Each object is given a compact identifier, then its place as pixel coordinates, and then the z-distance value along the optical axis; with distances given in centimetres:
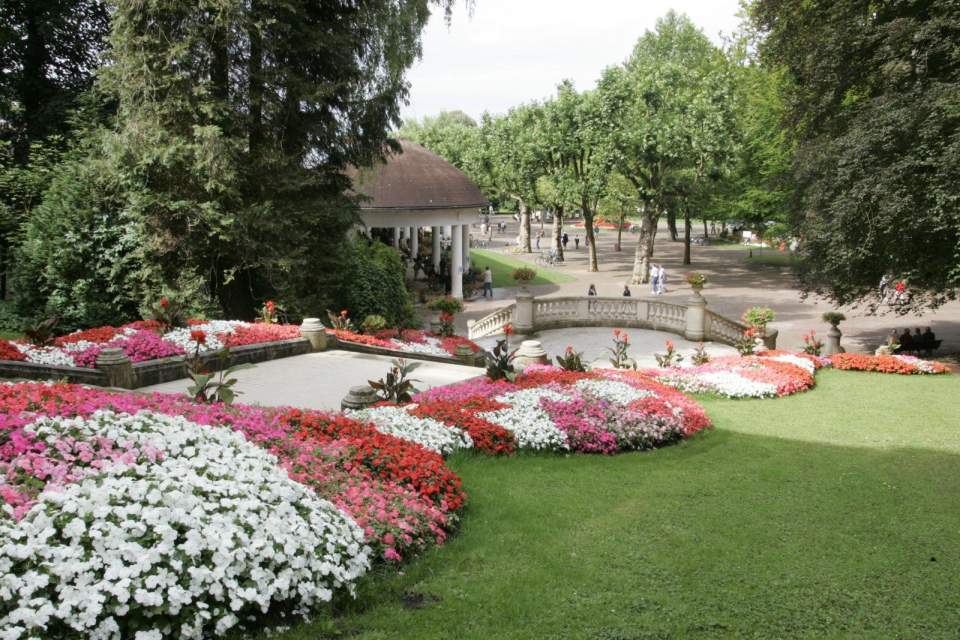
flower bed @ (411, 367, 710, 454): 1080
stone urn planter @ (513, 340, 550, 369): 1756
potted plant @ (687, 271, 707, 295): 2412
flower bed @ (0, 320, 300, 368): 1407
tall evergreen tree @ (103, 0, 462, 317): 1908
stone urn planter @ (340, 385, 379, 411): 1145
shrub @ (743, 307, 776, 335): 2367
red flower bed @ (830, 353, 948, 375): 1941
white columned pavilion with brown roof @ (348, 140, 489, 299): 3625
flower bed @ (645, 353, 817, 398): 1631
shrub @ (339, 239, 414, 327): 2361
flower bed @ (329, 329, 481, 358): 1916
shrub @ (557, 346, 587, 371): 1533
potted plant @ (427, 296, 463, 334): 2736
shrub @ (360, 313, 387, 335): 2147
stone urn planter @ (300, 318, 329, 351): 1798
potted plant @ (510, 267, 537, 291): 2730
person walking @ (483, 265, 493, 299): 3994
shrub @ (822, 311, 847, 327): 2261
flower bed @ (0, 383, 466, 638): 461
